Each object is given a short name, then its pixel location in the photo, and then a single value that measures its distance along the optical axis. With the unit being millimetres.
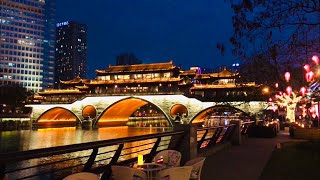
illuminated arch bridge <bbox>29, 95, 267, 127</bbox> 38308
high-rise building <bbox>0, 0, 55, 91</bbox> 76176
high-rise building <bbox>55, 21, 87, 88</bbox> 129635
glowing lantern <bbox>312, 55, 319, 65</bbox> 11625
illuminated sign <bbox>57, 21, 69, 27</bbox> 134724
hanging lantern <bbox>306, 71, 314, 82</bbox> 14268
